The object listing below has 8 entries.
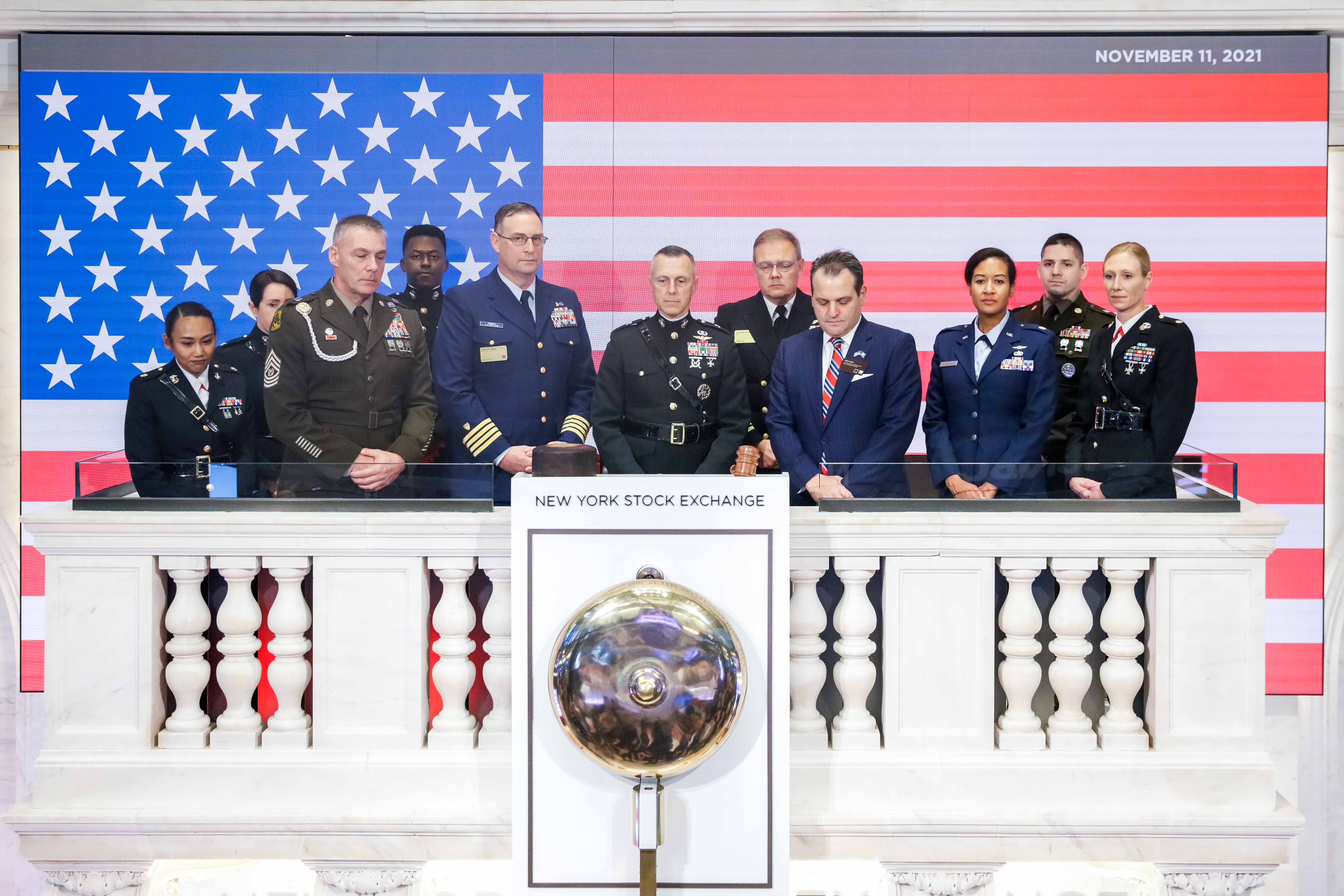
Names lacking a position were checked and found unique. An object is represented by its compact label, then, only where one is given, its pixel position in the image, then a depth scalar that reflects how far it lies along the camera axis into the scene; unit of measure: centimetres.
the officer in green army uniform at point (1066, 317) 376
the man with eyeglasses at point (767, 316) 395
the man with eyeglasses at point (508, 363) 380
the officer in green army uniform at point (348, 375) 345
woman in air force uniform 335
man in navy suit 335
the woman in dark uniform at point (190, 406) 385
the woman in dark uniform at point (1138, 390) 336
